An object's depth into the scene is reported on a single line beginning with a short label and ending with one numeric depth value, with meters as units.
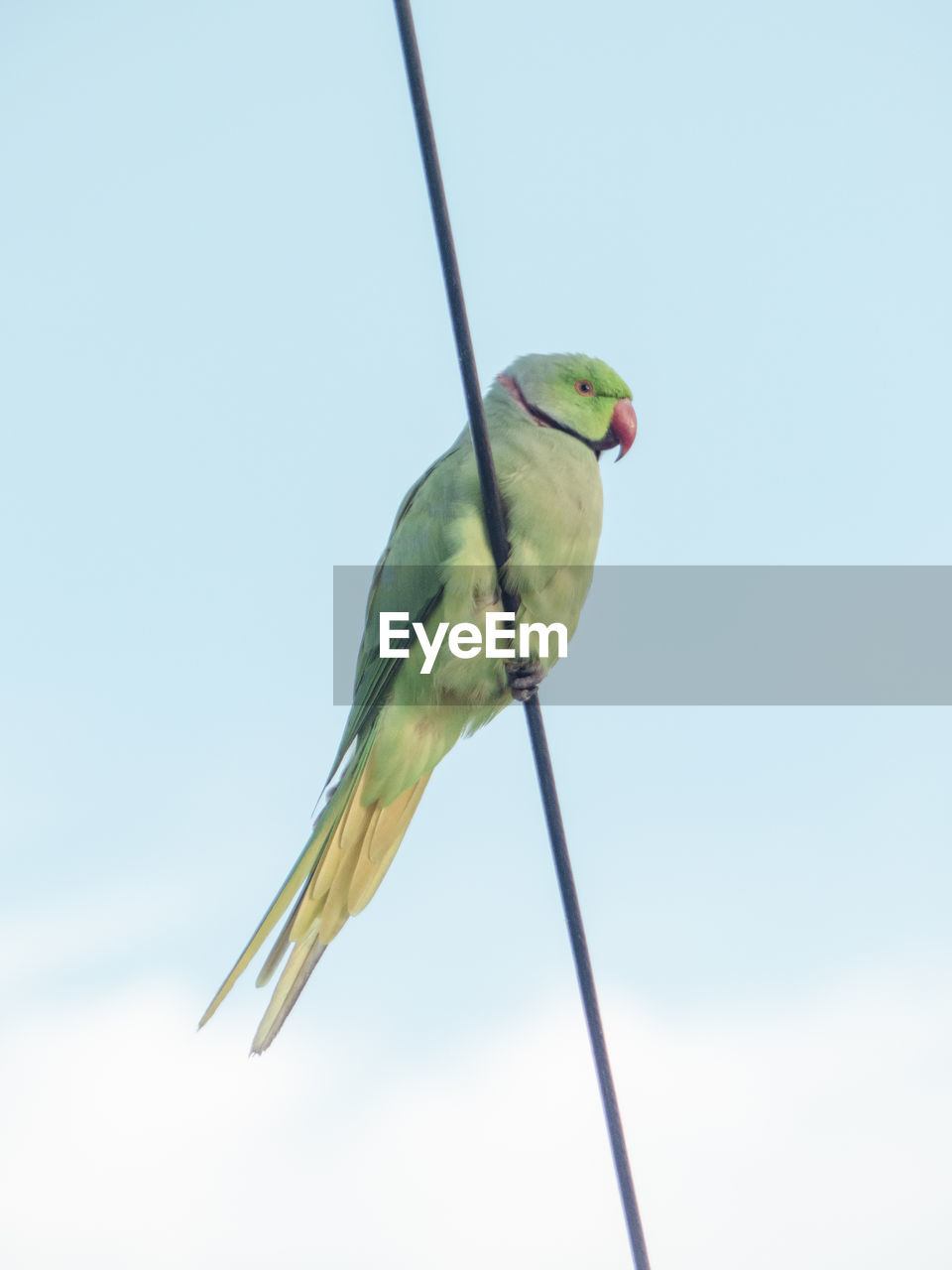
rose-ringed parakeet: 8.88
